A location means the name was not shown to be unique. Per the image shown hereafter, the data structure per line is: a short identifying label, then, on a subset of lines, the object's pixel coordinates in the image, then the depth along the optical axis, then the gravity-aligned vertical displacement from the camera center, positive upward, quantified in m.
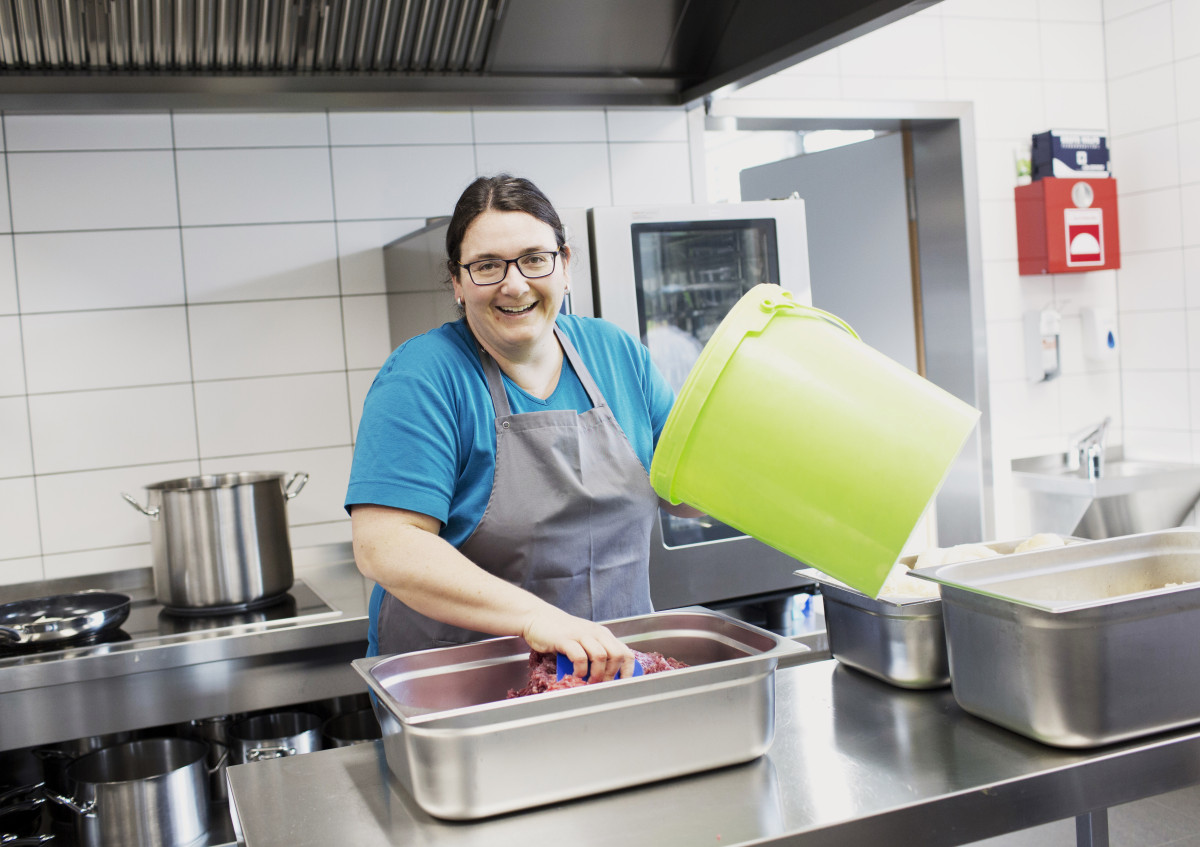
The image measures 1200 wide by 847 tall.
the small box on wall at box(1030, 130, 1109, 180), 3.18 +0.59
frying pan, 1.86 -0.39
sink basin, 3.03 -0.49
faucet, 3.09 -0.35
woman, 1.20 -0.10
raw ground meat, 1.03 -0.31
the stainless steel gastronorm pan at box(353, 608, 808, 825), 0.93 -0.34
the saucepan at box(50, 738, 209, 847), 1.78 -0.71
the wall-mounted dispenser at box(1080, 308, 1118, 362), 3.32 +0.01
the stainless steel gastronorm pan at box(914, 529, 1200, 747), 0.98 -0.32
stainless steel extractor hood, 2.13 +0.77
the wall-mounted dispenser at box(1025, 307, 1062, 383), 3.24 +0.00
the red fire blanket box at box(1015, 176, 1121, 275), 3.16 +0.36
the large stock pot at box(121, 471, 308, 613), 2.05 -0.29
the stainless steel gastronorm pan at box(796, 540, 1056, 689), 1.20 -0.35
